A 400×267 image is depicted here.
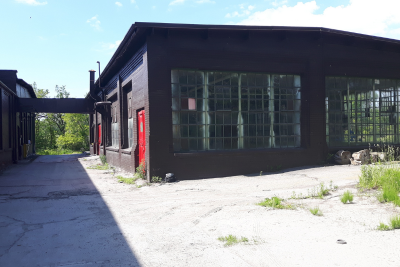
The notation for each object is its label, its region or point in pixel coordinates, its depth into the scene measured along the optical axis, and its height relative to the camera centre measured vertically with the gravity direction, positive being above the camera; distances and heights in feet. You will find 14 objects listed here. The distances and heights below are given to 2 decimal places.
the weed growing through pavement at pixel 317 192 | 24.40 -4.77
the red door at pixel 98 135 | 85.33 -0.32
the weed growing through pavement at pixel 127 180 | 36.08 -5.33
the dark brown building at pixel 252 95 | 34.68 +4.34
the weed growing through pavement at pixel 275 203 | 21.92 -5.02
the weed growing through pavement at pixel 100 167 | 55.00 -5.78
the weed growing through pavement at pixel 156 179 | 34.09 -4.83
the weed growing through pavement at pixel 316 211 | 20.06 -5.01
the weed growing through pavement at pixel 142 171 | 36.50 -4.25
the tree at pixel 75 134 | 142.72 +0.05
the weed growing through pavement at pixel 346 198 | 21.95 -4.59
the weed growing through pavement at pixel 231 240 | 15.79 -5.36
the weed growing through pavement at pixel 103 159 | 62.82 -4.99
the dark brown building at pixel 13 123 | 57.16 +2.66
